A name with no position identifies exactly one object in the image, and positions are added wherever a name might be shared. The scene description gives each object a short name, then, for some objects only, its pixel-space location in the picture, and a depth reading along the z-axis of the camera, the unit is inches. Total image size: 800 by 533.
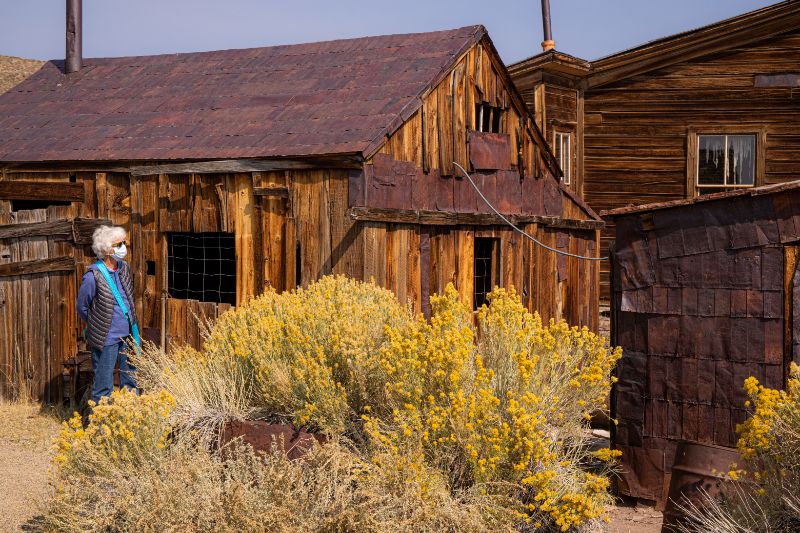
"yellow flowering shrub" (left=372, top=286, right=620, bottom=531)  242.8
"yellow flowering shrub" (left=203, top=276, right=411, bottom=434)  278.2
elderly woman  347.3
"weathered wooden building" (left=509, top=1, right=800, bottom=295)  613.6
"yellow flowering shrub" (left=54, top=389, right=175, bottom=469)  250.7
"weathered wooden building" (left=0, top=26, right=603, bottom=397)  406.0
